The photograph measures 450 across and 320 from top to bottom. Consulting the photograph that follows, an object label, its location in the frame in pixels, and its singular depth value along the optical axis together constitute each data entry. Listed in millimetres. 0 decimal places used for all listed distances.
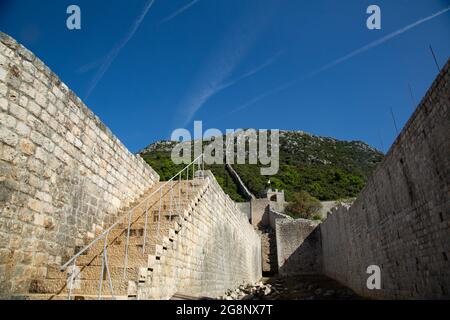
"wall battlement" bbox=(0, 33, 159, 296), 4129
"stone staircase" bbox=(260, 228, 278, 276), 27312
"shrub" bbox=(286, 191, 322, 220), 43844
